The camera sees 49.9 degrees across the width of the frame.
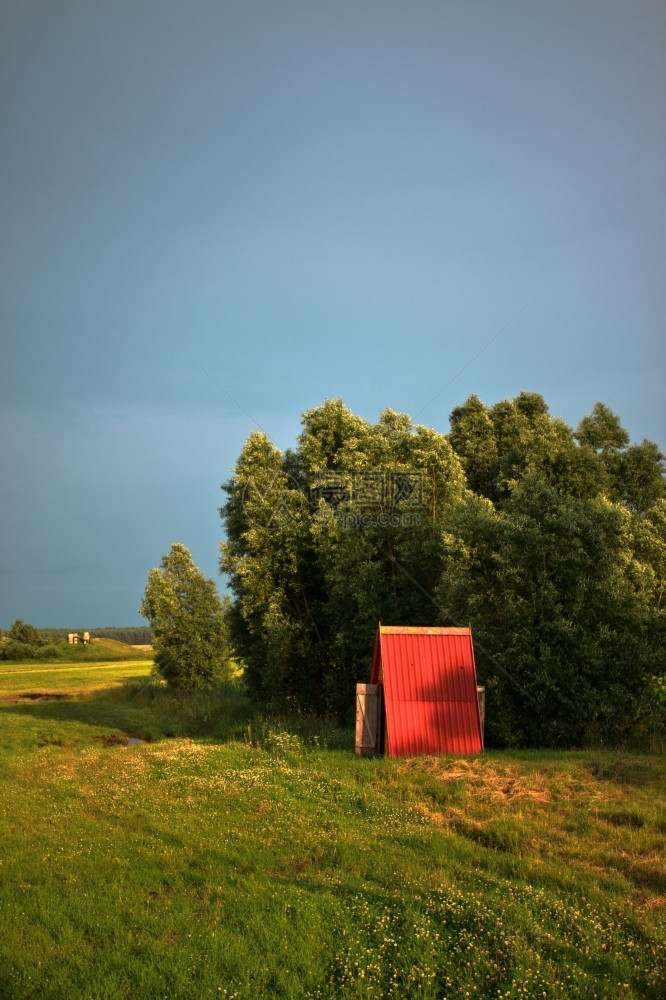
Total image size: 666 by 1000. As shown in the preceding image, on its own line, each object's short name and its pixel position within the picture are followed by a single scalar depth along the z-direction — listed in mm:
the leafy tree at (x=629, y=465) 37500
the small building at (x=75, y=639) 120488
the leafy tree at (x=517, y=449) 33844
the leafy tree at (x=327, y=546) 31484
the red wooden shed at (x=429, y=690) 20297
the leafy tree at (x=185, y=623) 52625
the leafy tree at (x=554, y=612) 22469
